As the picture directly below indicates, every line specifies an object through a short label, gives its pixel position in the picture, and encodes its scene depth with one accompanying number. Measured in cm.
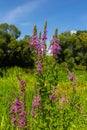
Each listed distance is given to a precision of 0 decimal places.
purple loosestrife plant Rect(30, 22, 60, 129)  208
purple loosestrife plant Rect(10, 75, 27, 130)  190
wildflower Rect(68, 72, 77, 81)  241
